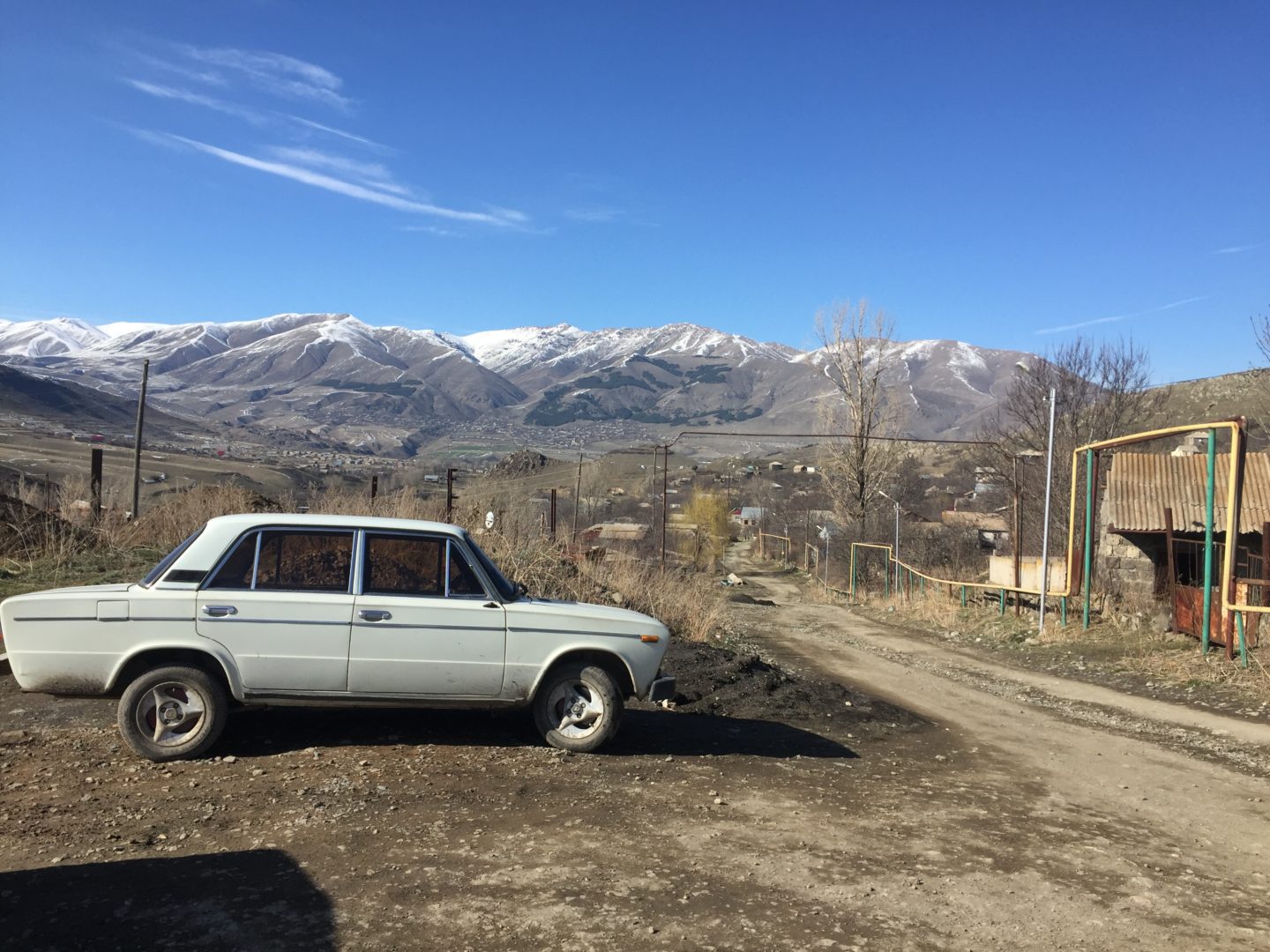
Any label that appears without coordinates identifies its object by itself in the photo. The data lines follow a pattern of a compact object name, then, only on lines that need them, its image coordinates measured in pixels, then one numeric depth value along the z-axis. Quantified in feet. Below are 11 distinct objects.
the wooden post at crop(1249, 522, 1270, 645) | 42.83
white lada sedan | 22.50
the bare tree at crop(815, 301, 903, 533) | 160.76
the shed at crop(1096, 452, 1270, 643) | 65.51
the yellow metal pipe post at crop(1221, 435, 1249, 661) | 43.68
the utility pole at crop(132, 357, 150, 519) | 80.97
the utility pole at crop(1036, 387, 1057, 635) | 60.80
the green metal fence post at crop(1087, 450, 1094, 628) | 56.49
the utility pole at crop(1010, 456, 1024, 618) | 79.36
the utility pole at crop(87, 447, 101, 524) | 62.69
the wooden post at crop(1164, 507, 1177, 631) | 52.80
